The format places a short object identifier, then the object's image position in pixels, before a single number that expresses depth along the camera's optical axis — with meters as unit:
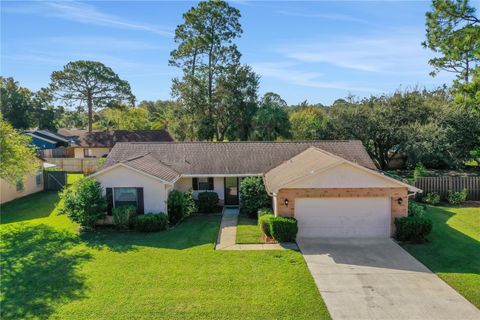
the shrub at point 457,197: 20.20
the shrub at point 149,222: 15.57
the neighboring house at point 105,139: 42.16
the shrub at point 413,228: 13.79
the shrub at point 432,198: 20.16
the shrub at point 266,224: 14.23
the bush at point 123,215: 15.87
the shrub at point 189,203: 17.94
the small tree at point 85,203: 15.48
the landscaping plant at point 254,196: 17.66
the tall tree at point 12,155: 16.45
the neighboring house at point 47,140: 50.94
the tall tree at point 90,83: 41.09
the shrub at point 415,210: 15.20
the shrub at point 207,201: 19.11
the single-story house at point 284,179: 14.36
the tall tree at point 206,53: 35.38
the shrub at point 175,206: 17.05
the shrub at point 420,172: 22.19
